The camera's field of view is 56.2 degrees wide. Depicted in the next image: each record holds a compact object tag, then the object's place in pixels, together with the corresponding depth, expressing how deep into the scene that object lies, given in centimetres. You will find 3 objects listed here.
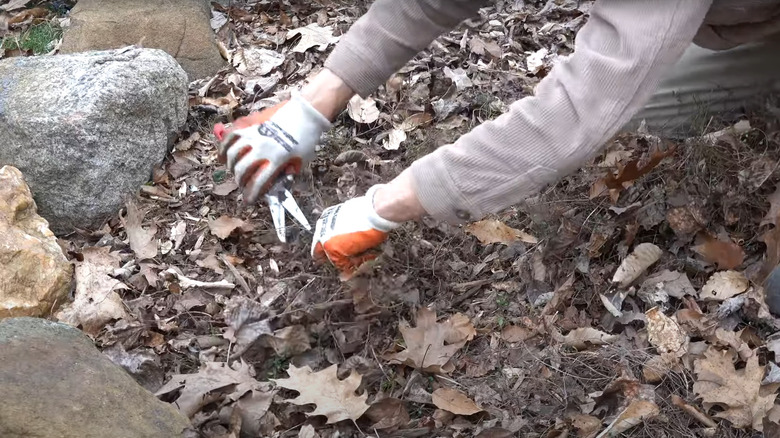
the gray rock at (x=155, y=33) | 376
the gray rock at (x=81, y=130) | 281
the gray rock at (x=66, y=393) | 159
